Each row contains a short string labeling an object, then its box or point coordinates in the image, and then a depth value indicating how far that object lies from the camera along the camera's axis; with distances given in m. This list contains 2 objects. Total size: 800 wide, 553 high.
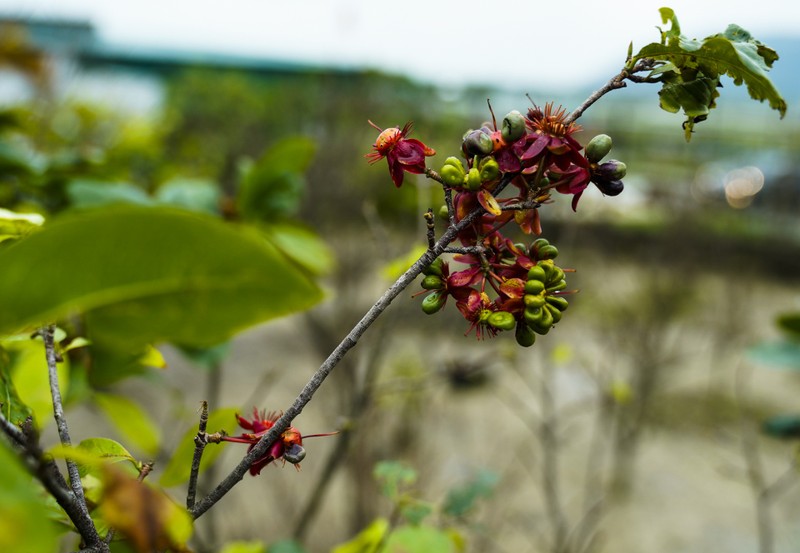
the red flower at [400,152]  0.38
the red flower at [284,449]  0.32
